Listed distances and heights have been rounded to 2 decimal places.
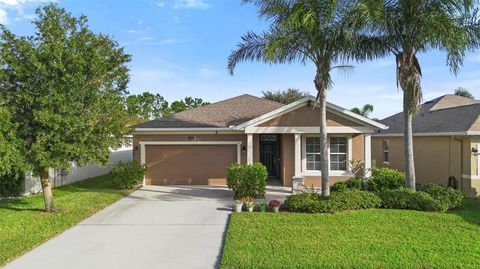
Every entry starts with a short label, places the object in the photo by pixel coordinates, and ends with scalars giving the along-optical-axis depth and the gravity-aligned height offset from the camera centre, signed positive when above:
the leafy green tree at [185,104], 49.47 +6.34
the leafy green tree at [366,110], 36.75 +3.91
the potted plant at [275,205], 10.46 -1.71
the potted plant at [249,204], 10.61 -1.68
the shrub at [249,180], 12.78 -1.16
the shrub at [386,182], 12.91 -1.24
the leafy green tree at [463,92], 41.59 +6.54
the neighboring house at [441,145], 14.14 +0.16
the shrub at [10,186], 13.49 -1.46
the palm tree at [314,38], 10.52 +3.36
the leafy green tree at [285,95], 40.94 +6.12
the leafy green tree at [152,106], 49.64 +6.11
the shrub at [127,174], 15.51 -1.15
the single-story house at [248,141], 14.80 +0.29
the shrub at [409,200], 10.38 -1.56
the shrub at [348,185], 12.87 -1.36
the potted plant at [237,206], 10.61 -1.73
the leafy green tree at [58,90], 9.40 +1.55
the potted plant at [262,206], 10.58 -1.75
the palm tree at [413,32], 10.73 +3.65
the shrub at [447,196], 10.69 -1.45
